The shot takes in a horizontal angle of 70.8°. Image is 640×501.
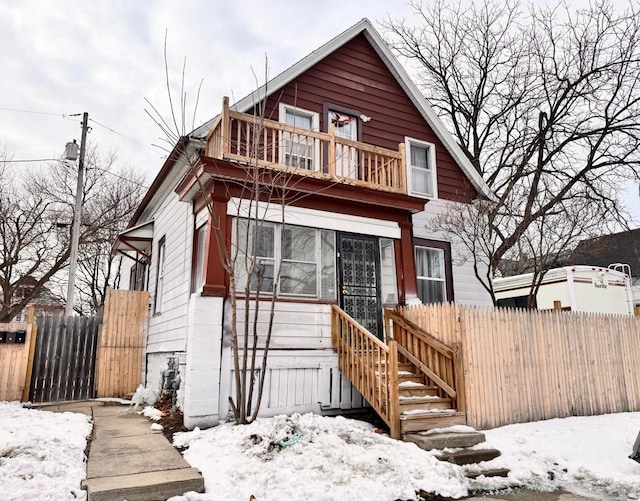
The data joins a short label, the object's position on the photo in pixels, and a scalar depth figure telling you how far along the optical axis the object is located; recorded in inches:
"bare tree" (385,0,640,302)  517.0
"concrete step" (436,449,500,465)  200.7
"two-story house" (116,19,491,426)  266.1
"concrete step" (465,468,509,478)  191.1
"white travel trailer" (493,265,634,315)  457.7
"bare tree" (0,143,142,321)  714.8
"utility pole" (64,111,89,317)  510.3
